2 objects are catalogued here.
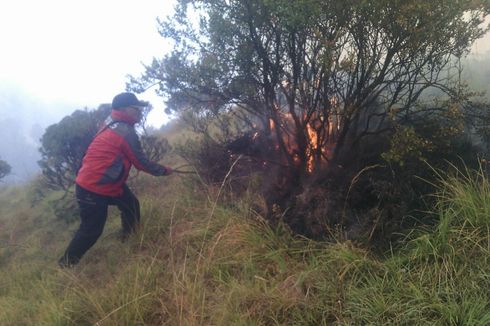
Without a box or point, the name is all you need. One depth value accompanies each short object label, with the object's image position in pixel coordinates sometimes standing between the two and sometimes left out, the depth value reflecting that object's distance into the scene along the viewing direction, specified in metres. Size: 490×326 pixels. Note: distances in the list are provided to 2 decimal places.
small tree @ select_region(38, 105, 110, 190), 7.07
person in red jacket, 4.90
